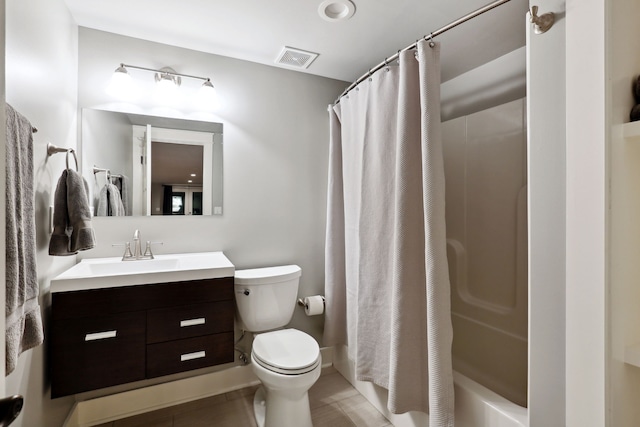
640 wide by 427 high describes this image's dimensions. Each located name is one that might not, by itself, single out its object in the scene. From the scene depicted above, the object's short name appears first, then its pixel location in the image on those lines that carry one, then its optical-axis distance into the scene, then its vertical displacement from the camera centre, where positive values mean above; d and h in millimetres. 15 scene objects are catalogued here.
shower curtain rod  1136 +808
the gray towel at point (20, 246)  894 -100
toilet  1568 -770
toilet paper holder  2329 -690
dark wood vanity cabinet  1408 -604
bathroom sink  1428 -301
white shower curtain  1287 -103
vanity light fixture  1821 +868
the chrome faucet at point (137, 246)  1871 -194
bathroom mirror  1864 +347
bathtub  1155 -811
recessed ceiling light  1581 +1134
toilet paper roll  2252 -685
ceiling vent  2055 +1143
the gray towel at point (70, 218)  1390 -10
